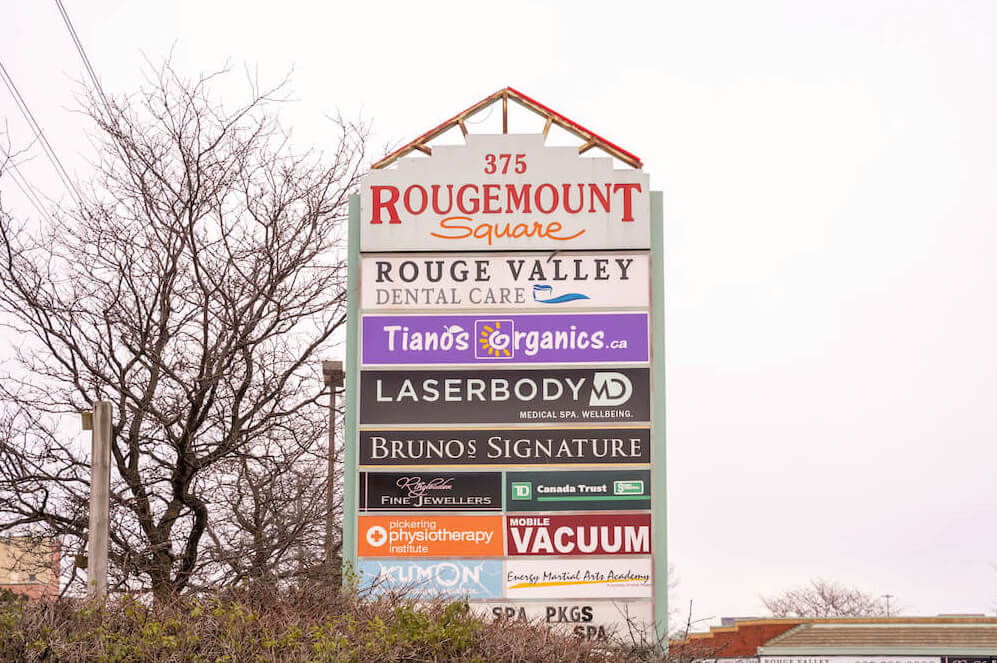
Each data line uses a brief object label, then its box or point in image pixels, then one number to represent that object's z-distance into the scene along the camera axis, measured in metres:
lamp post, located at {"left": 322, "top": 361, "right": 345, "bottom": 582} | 17.81
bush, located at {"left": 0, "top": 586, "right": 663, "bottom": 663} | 9.24
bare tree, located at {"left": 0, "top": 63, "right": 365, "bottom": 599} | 16.39
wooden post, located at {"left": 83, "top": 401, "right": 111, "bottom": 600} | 13.69
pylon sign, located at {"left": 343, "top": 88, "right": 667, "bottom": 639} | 13.80
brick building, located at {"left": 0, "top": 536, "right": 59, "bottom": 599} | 16.31
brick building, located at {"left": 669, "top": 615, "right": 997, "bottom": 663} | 41.66
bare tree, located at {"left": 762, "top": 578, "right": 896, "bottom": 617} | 73.94
